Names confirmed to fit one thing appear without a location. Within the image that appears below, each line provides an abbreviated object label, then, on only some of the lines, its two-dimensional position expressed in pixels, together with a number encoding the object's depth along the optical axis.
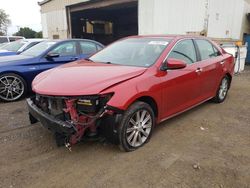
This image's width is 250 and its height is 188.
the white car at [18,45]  7.12
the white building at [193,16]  9.32
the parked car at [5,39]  12.45
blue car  4.21
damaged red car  2.28
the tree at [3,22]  44.42
